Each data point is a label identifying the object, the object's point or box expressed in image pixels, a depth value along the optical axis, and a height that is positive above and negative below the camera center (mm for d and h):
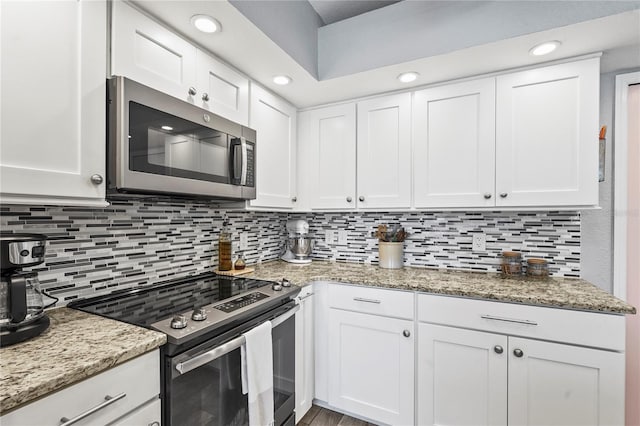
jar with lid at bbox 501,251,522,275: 1892 -335
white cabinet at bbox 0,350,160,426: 698 -497
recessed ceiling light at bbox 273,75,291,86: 1875 +836
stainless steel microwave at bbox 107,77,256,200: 1113 +279
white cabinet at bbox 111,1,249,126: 1165 +668
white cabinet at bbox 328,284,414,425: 1686 -852
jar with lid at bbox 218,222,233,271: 1938 -266
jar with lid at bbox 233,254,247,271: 1939 -349
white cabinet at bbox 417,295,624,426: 1321 -758
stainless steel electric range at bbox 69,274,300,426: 1008 -483
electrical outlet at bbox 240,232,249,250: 2211 -222
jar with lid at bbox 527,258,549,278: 1839 -352
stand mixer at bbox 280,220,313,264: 2379 -250
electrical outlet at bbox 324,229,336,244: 2564 -216
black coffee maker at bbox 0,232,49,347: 844 -220
